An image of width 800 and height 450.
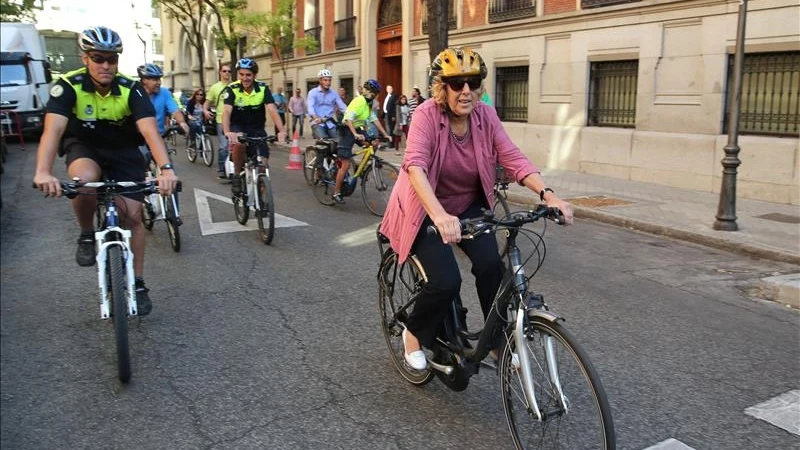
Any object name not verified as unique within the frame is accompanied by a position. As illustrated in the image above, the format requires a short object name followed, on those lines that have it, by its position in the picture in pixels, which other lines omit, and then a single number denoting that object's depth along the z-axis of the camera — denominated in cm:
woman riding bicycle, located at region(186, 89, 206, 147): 1676
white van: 2167
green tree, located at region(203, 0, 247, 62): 2967
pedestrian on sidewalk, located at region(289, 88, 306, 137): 2597
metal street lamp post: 859
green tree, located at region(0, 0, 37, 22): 3591
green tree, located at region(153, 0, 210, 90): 3397
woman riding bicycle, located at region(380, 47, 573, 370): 325
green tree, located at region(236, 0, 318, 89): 2638
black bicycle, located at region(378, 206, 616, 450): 265
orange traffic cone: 1568
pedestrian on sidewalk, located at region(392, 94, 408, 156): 2072
